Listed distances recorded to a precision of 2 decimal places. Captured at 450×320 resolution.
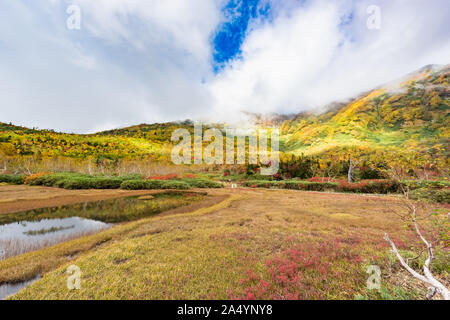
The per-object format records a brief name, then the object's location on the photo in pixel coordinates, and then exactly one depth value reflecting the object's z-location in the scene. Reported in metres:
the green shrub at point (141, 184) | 38.34
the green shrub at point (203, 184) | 43.19
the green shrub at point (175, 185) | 39.16
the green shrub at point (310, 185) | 34.66
